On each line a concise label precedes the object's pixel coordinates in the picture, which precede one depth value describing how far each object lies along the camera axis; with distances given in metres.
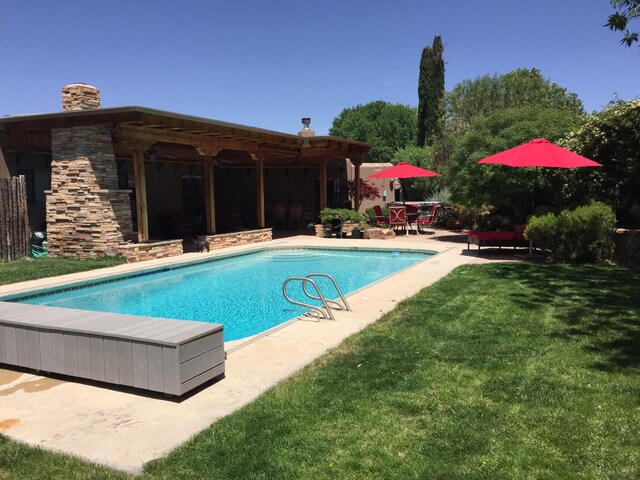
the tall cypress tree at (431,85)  33.97
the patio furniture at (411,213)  18.09
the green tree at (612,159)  10.50
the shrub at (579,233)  9.62
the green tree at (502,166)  12.25
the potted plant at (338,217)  17.39
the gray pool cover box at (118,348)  3.86
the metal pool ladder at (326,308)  6.42
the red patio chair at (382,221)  18.62
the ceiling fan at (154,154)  14.71
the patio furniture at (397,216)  17.55
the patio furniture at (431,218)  18.42
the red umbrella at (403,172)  17.45
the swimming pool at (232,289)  8.02
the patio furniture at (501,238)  11.60
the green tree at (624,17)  6.56
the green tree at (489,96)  29.66
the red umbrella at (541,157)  9.52
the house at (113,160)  11.54
